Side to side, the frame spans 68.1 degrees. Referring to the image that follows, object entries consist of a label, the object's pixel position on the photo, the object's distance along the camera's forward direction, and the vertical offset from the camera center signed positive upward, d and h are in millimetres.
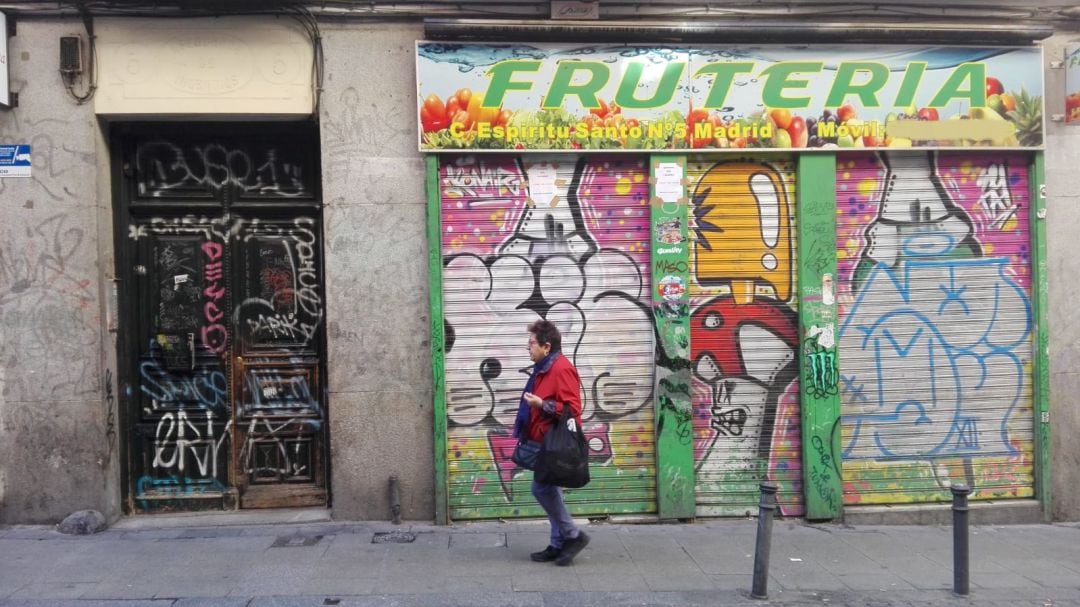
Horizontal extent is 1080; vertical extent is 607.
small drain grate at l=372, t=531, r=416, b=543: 6746 -2088
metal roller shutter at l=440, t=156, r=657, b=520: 7332 -156
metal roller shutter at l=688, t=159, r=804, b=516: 7477 -362
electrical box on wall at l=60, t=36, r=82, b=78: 6988 +2116
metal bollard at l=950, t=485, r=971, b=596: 5406 -1766
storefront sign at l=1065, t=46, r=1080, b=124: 7336 +1825
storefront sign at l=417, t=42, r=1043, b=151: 7176 +1746
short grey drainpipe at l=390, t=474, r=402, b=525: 7176 -1871
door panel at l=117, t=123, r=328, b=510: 7621 -195
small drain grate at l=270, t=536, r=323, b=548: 6668 -2082
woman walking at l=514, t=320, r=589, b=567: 5785 -817
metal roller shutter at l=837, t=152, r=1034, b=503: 7551 -378
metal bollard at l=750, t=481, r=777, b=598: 5273 -1707
